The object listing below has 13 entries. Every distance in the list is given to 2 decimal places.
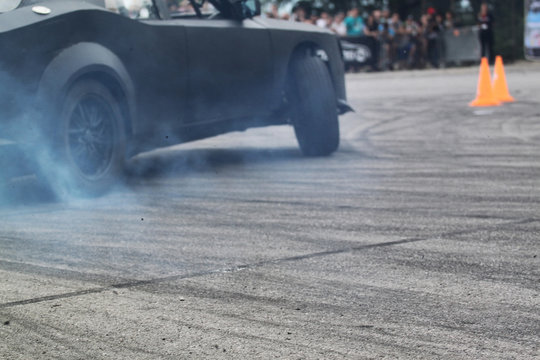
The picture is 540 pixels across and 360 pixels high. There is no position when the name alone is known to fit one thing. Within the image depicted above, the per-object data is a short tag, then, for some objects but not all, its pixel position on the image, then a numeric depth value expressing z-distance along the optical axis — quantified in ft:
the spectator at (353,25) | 99.55
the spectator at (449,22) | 99.94
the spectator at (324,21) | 99.71
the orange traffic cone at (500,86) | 54.70
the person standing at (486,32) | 91.86
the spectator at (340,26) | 100.37
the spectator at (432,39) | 99.86
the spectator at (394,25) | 100.46
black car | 22.17
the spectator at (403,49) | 101.65
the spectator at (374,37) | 99.81
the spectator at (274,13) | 84.22
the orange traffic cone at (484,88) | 52.95
